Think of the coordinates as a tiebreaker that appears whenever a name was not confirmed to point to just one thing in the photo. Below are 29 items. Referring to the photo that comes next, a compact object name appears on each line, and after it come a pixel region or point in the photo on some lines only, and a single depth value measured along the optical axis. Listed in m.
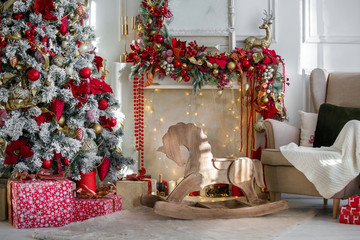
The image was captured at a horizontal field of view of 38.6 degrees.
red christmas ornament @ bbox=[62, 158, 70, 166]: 3.48
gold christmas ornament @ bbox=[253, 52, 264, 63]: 4.29
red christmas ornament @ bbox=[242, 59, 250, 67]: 4.30
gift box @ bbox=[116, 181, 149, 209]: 3.72
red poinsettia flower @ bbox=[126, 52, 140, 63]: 4.31
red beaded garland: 4.44
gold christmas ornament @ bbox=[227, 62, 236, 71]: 4.29
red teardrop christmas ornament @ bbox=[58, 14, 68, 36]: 3.48
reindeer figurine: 4.41
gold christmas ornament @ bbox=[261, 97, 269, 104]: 4.32
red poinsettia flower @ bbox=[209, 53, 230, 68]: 4.29
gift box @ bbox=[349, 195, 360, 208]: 3.27
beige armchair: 3.52
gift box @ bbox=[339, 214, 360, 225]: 3.27
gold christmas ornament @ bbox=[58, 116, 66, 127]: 3.47
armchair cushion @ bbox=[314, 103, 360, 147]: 3.86
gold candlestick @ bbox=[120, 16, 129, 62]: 4.48
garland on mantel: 4.30
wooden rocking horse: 3.41
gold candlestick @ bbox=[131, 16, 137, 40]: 4.50
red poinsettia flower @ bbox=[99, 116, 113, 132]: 3.88
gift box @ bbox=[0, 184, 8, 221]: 3.48
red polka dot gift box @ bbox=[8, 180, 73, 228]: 3.17
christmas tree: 3.31
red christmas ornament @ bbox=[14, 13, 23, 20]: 3.33
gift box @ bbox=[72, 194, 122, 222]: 3.47
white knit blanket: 3.35
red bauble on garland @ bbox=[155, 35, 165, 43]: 4.33
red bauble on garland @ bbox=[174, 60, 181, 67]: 4.28
